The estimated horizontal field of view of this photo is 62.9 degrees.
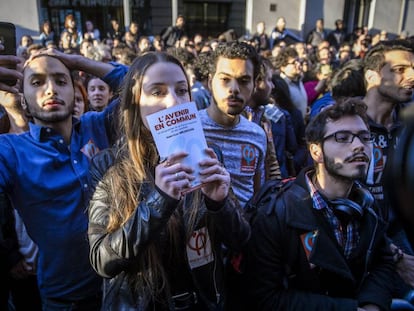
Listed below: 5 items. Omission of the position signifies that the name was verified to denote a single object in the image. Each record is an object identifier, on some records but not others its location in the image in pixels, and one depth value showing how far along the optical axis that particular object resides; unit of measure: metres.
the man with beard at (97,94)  3.38
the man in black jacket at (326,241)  1.68
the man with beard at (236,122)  2.29
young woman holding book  1.14
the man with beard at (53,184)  1.59
